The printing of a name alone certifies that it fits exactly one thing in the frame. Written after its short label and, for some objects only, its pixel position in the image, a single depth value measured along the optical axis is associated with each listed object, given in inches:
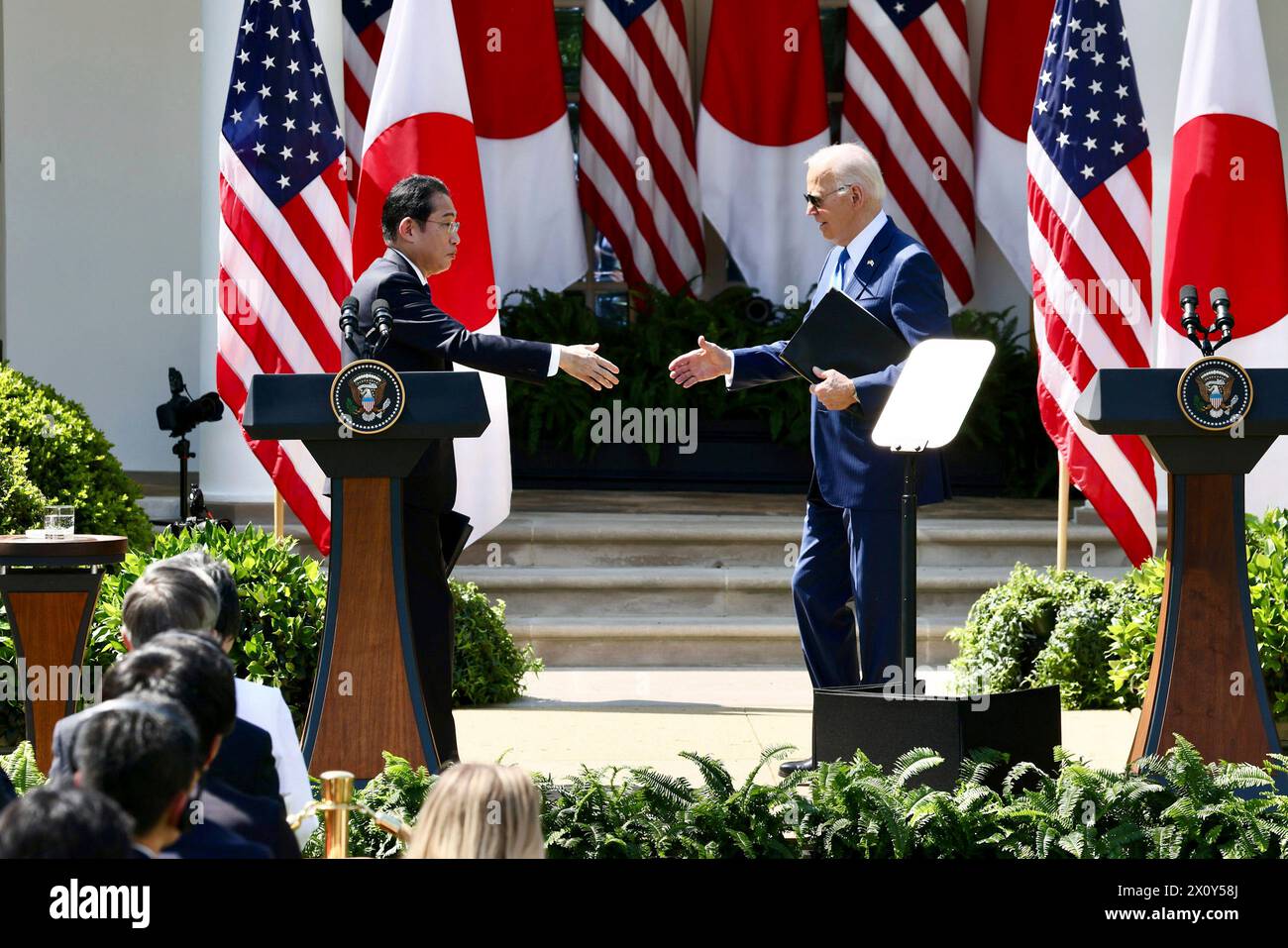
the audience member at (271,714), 308.7
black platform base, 404.2
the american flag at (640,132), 1010.7
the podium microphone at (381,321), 419.2
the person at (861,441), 470.6
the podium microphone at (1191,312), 440.5
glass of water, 488.7
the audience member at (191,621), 277.0
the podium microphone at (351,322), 426.6
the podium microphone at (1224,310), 433.7
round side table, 472.4
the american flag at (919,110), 999.6
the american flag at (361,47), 1007.6
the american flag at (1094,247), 653.3
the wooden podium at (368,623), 421.7
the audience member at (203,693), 236.5
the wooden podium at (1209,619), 433.1
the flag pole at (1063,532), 666.8
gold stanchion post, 284.6
